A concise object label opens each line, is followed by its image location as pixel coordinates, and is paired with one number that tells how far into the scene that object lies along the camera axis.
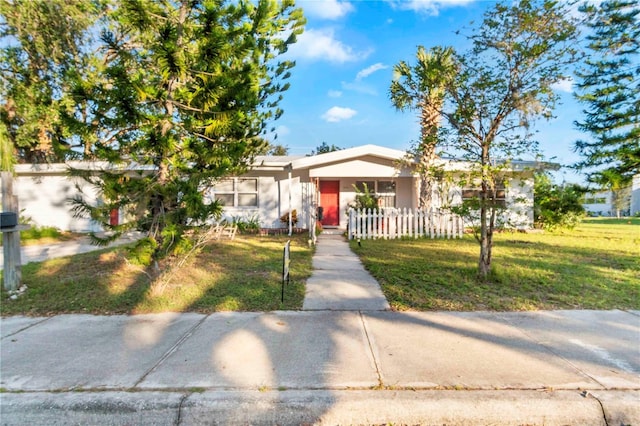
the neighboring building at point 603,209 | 45.79
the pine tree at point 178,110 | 4.52
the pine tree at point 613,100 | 7.61
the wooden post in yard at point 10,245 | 5.21
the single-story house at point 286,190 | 13.38
